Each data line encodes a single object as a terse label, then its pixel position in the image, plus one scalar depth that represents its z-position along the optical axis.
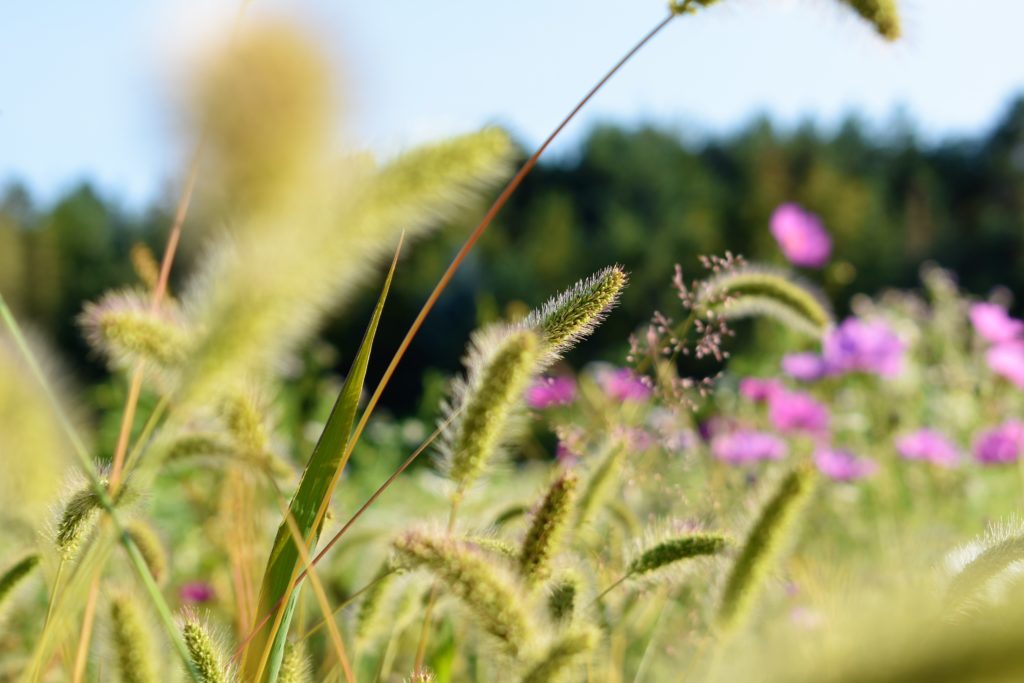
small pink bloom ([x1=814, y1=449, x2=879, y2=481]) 2.56
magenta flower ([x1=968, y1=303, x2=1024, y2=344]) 3.13
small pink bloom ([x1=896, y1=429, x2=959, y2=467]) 2.84
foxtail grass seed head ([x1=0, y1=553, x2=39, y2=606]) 1.05
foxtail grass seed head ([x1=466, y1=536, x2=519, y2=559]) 1.02
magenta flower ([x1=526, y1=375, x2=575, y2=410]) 1.12
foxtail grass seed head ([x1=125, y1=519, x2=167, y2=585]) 1.10
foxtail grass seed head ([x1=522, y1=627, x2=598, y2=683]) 0.91
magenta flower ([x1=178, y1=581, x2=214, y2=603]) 1.57
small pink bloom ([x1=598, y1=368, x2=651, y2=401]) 1.48
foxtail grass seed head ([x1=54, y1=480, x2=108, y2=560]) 0.99
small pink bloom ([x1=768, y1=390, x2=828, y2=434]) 2.65
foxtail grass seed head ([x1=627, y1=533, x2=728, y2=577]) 1.03
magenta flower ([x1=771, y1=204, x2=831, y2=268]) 2.65
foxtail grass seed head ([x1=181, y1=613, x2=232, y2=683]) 0.96
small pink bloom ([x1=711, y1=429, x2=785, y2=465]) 2.07
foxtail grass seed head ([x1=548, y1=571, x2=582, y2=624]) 1.04
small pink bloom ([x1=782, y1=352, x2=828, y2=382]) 3.03
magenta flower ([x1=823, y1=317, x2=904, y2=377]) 2.94
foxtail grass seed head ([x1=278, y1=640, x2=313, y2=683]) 1.01
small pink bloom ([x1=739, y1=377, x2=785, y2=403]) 2.73
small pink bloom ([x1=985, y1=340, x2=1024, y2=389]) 2.96
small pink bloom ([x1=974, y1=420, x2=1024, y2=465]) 2.52
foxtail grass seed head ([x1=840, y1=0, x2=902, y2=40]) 1.08
